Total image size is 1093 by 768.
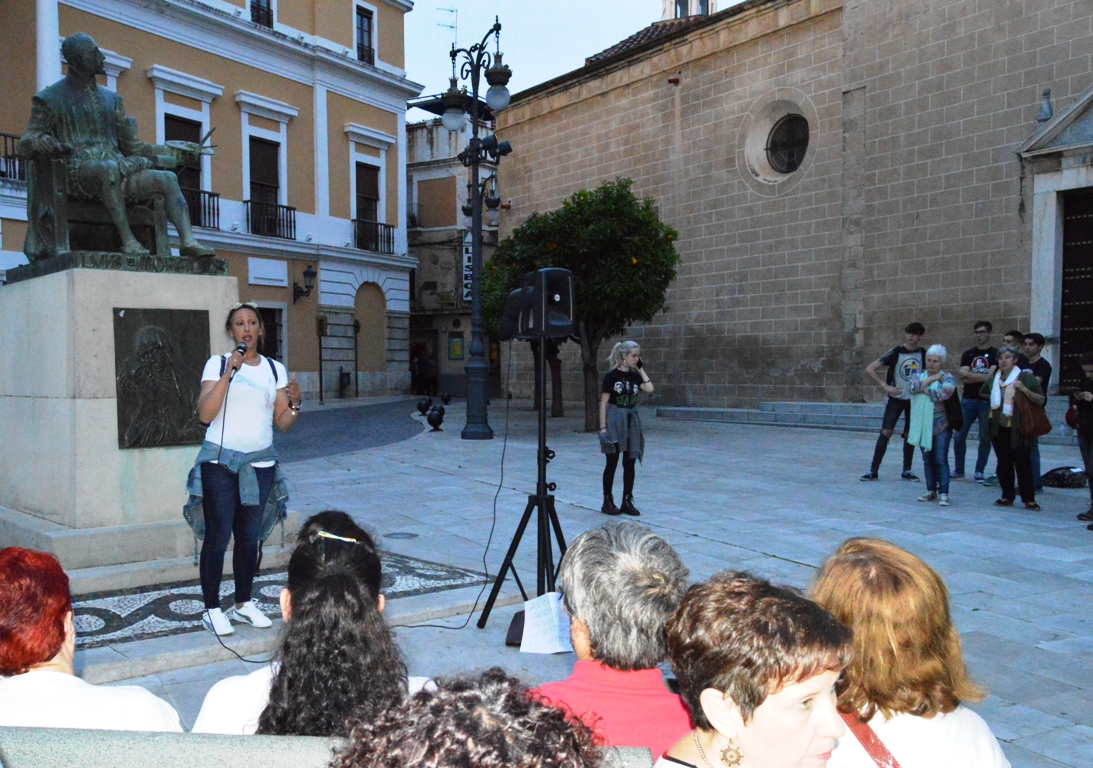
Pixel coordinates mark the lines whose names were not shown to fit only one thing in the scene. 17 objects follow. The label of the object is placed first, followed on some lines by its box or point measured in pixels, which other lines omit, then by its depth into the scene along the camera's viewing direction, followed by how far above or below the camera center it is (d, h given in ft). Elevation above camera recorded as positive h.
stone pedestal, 16.71 -1.74
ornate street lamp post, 45.93 +8.59
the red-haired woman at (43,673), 5.94 -2.17
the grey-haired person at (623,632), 6.27 -2.07
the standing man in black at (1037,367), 27.48 -0.43
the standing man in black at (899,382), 30.40 -0.95
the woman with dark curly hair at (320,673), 5.62 -2.05
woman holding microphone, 13.76 -1.52
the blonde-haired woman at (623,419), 25.71 -1.80
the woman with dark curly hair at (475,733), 3.14 -1.37
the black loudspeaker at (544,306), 15.93 +0.97
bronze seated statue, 18.16 +3.96
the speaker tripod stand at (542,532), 15.01 -3.02
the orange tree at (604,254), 48.88 +5.92
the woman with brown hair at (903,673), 5.84 -2.14
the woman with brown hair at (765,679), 4.97 -1.84
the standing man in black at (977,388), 30.89 -1.25
